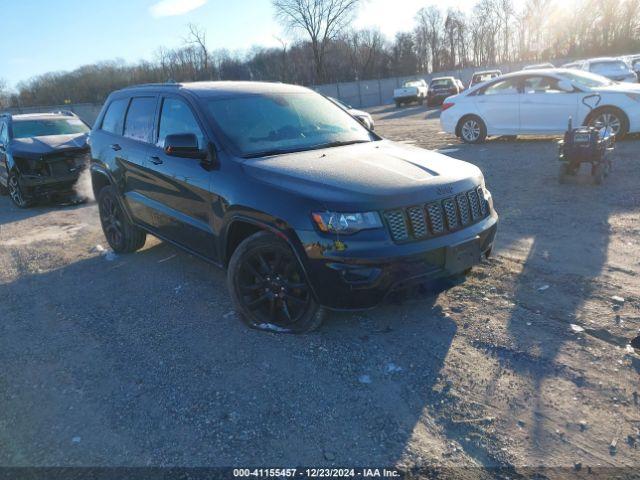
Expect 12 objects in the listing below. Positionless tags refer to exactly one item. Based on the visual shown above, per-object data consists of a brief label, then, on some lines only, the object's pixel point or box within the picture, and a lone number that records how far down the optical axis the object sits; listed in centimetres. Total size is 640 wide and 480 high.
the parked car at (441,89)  2875
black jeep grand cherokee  324
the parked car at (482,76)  2716
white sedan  1004
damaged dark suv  921
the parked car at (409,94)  3466
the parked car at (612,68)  1983
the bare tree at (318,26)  6644
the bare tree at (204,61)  6136
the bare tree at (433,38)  8462
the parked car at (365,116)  1465
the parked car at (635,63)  2606
